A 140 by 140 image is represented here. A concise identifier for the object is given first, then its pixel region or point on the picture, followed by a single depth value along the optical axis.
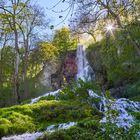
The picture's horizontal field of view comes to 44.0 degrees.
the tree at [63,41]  16.07
